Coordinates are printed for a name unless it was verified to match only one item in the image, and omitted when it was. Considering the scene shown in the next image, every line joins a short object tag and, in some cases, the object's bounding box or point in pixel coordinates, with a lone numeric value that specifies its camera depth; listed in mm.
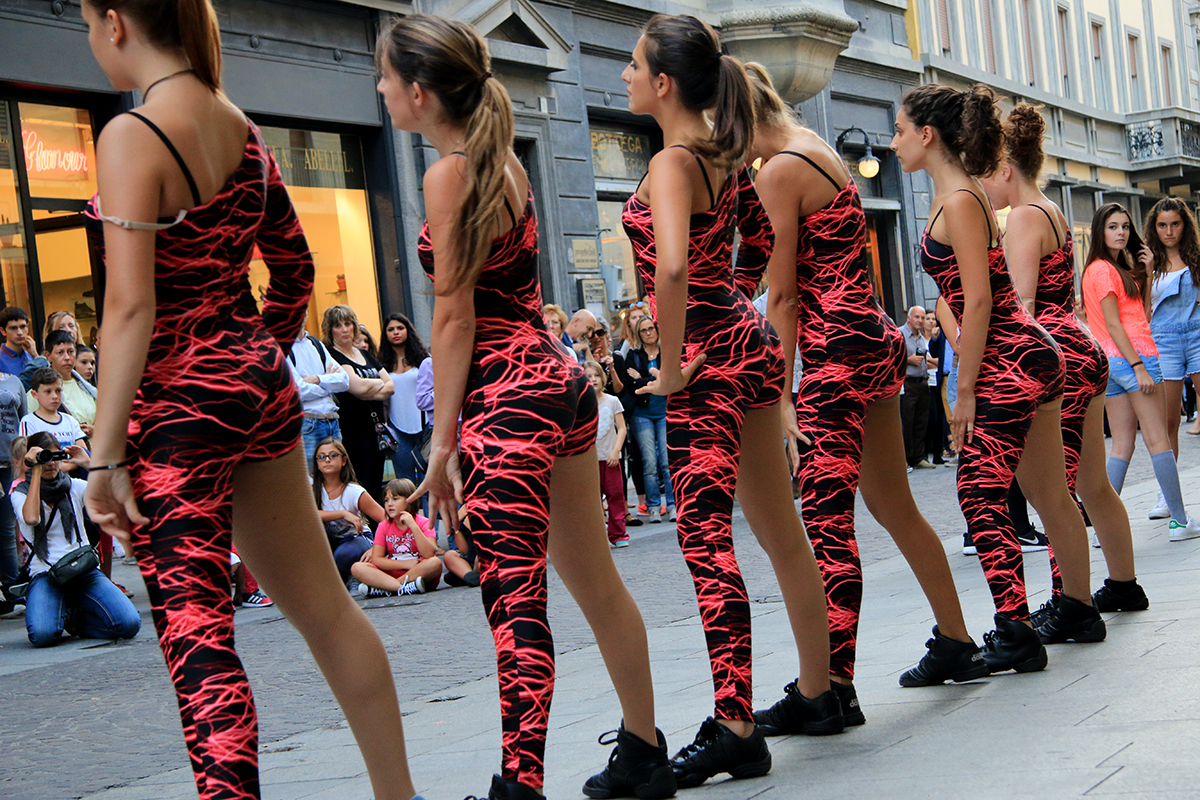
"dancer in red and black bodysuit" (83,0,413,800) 5348
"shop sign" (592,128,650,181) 37562
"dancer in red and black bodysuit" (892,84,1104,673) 9547
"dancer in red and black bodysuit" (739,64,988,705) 8562
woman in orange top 16344
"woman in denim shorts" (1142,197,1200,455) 17562
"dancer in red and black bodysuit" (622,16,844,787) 7336
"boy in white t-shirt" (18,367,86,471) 18344
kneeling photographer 16609
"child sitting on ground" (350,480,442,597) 18937
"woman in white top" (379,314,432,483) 22984
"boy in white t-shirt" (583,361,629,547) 23062
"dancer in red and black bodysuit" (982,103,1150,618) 10859
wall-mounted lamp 43281
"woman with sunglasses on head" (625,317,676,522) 26375
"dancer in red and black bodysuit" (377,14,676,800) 6363
